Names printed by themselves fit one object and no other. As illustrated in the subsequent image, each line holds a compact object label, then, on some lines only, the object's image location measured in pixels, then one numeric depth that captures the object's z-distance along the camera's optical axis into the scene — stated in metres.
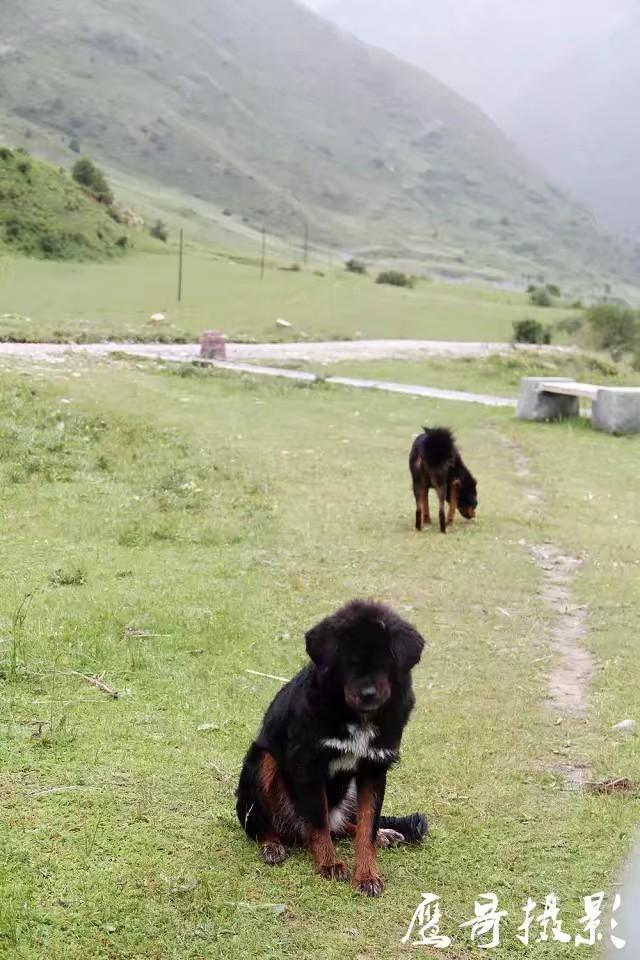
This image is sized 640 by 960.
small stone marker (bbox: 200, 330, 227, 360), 30.58
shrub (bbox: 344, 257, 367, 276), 74.31
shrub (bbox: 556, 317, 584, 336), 46.88
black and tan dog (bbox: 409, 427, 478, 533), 13.40
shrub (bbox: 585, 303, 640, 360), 44.16
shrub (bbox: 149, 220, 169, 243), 67.69
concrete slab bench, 22.78
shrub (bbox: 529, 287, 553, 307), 62.12
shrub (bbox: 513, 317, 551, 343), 43.94
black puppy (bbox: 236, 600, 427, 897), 5.02
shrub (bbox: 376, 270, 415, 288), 60.91
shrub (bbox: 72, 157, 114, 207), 71.62
